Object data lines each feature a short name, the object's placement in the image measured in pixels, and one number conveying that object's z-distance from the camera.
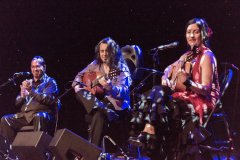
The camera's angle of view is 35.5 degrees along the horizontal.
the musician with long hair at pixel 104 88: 4.04
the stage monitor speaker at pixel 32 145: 3.98
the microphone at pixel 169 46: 3.52
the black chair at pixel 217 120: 3.15
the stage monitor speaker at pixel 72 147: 3.40
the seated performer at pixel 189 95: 3.09
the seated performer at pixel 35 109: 5.04
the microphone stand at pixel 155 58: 3.77
